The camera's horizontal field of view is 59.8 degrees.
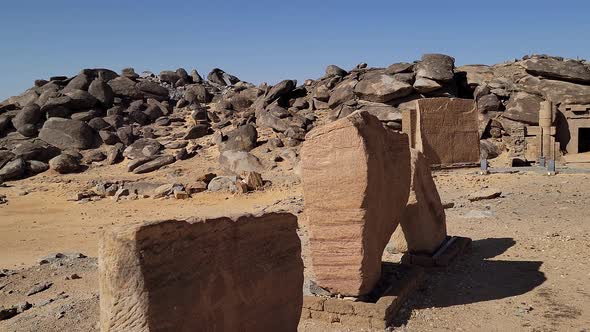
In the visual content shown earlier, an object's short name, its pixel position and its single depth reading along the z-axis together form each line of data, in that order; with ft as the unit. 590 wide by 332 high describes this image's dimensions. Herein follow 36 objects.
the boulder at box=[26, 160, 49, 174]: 65.88
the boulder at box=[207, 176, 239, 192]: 52.19
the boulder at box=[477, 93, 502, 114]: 67.59
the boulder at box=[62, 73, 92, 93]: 86.63
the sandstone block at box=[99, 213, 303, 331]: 9.34
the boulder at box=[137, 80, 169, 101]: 92.63
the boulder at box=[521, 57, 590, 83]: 65.72
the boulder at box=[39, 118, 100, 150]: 73.31
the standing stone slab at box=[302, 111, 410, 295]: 17.58
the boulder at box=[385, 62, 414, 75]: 72.38
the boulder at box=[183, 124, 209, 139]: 73.51
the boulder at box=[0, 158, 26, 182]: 63.72
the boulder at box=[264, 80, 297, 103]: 81.30
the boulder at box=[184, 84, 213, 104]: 92.16
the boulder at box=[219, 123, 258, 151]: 66.13
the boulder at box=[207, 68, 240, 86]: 110.42
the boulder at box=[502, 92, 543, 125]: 63.82
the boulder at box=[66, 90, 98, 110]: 82.74
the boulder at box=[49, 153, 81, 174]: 65.67
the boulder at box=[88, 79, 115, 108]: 85.88
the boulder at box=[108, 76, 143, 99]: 90.99
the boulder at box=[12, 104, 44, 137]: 77.46
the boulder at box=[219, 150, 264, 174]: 58.90
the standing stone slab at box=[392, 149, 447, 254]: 24.22
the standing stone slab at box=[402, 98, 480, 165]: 51.39
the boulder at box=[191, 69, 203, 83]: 107.97
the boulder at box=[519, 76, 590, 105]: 64.03
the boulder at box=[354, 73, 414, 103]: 67.87
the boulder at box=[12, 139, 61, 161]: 68.18
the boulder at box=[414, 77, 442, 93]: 67.82
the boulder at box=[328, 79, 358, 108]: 74.04
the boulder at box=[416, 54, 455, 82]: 68.39
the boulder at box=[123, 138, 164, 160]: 66.69
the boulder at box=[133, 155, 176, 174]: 62.63
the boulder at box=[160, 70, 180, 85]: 103.55
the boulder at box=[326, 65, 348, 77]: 85.40
